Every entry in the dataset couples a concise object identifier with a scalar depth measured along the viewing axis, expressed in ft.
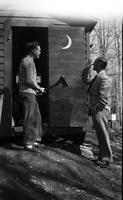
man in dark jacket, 16.34
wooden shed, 18.34
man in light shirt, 16.05
